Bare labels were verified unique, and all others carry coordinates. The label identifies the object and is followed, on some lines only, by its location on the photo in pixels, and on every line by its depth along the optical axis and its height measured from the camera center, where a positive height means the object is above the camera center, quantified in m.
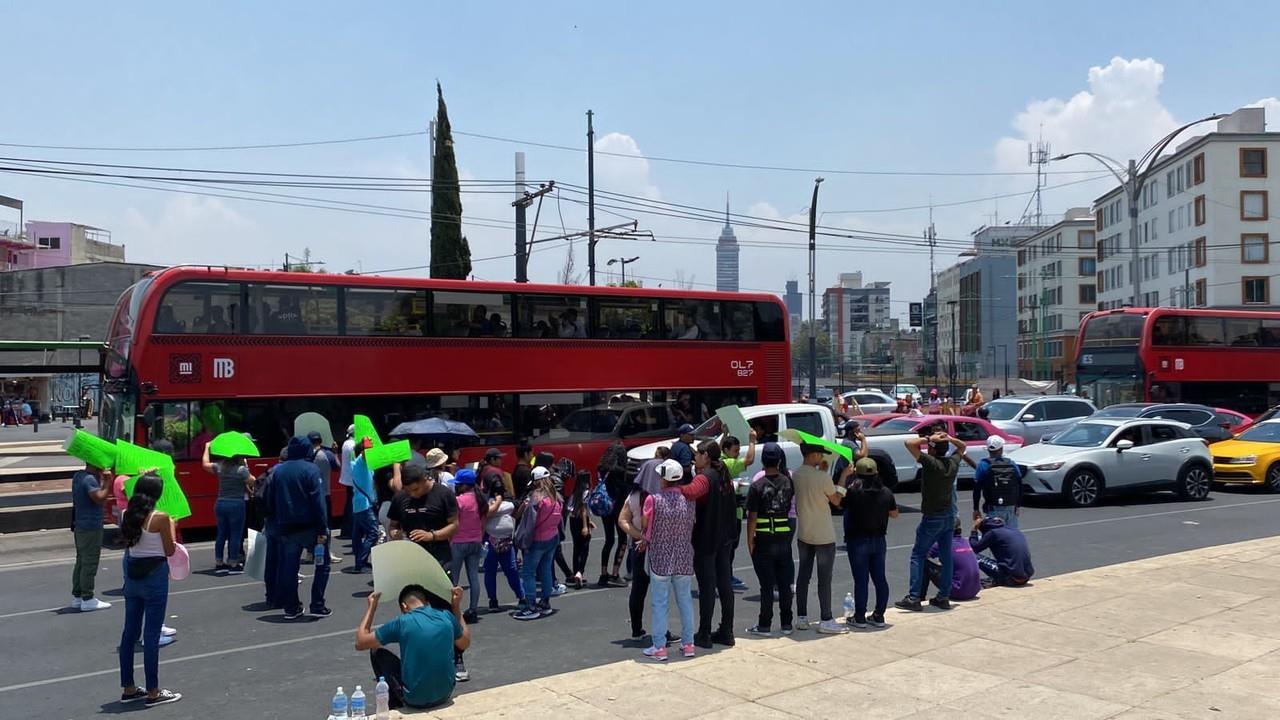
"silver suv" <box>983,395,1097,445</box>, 24.09 -1.50
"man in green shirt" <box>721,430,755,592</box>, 10.54 -1.12
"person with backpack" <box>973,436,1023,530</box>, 10.80 -1.42
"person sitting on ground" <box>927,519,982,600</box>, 9.98 -2.18
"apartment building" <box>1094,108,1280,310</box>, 57.09 +7.99
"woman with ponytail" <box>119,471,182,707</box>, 6.86 -1.48
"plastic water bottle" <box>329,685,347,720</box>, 6.07 -2.09
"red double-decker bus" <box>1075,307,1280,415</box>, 28.42 -0.14
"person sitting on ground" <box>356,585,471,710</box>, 6.33 -1.87
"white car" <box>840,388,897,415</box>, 33.28 -1.58
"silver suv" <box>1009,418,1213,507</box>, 17.33 -1.90
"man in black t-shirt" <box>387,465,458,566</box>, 7.91 -1.20
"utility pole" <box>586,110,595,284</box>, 31.95 +5.23
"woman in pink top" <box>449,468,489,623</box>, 8.86 -1.46
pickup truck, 16.48 -1.05
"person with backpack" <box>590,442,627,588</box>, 11.02 -1.51
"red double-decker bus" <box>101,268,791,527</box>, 14.59 +0.05
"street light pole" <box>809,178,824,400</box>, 29.70 +2.85
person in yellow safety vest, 8.19 -1.34
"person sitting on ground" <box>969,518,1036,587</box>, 10.64 -2.14
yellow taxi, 19.77 -2.17
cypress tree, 35.97 +5.33
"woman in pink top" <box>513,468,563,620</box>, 9.36 -1.73
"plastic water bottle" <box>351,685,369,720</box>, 6.10 -2.09
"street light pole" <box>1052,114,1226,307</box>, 28.48 +5.02
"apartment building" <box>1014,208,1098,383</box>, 86.19 +5.89
